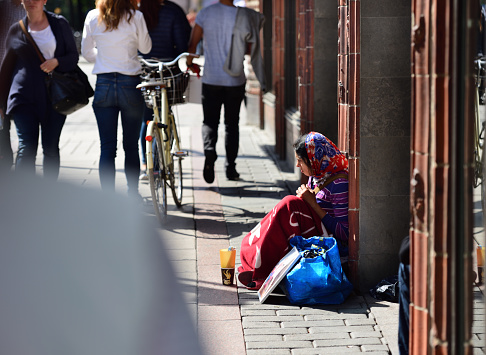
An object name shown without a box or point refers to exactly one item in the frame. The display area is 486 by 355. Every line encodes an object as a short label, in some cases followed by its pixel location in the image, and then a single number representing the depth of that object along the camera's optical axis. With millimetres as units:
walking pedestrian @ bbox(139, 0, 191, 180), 15789
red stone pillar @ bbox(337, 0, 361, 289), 9367
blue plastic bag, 9500
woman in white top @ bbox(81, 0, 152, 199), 13922
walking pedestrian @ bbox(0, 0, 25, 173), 15078
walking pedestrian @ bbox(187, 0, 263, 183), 16281
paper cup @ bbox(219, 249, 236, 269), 10250
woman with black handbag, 14125
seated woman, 10187
